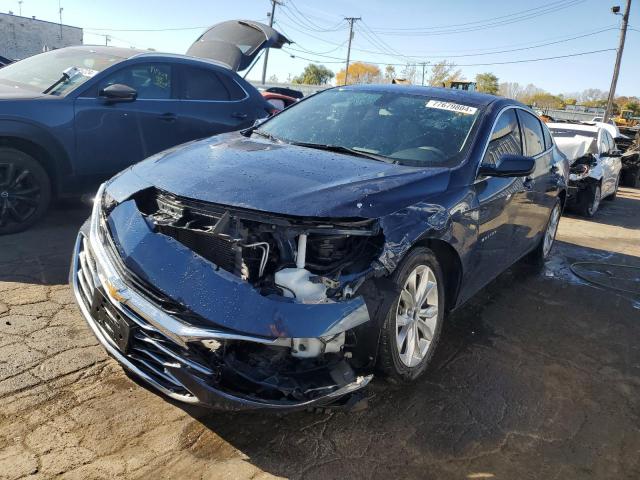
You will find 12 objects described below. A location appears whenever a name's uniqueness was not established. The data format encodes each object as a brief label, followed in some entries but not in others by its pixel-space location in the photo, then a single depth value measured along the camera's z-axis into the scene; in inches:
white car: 373.7
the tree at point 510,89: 3752.5
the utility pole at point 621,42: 1212.5
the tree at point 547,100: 3252.5
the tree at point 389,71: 3742.6
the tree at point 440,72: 3197.1
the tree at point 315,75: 3705.7
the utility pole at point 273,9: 2080.5
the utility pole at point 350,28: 2624.0
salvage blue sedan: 92.5
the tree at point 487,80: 3023.6
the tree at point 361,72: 3919.8
